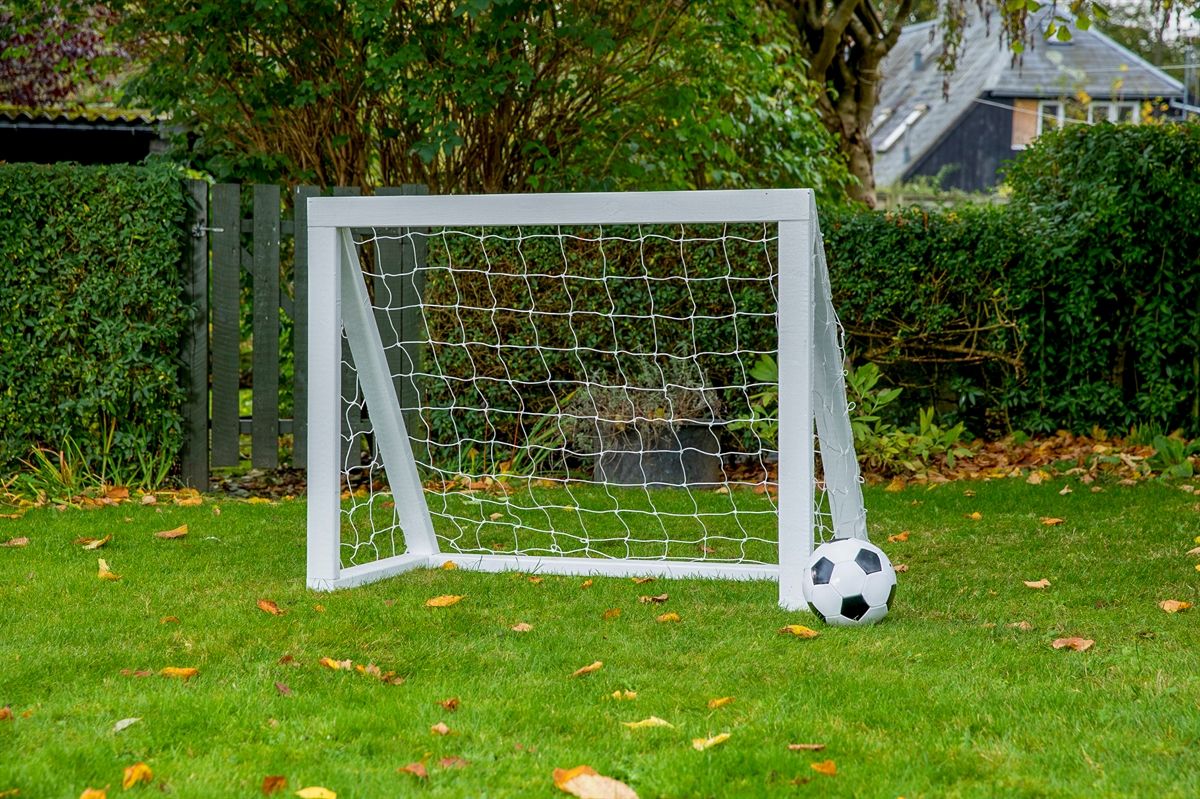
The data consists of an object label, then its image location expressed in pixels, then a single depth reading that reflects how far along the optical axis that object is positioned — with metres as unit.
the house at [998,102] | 32.56
